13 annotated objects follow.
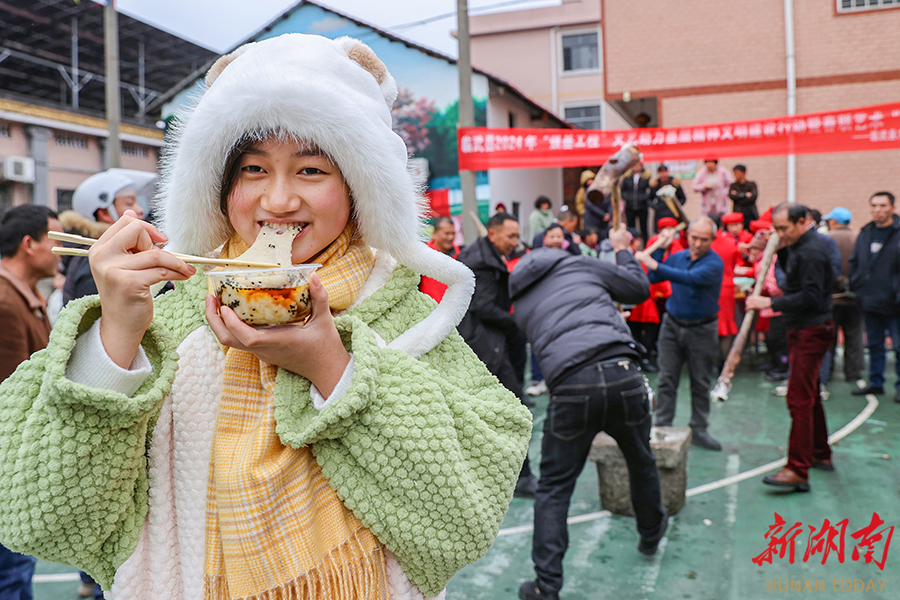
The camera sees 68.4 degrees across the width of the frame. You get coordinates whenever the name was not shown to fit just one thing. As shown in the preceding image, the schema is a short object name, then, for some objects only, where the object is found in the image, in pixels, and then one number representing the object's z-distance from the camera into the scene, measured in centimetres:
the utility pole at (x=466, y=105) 783
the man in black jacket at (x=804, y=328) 434
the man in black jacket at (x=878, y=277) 658
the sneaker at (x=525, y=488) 438
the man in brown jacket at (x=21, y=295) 270
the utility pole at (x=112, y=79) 794
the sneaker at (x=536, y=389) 711
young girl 97
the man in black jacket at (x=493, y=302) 483
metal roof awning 1427
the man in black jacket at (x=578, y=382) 323
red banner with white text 746
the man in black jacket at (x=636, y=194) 1122
